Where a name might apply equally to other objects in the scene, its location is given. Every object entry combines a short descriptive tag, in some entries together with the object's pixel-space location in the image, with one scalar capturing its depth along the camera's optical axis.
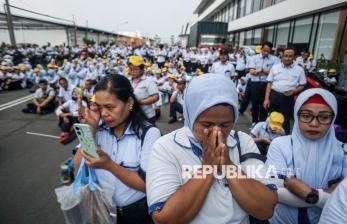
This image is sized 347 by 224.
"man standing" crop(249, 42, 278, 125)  5.66
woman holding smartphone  1.45
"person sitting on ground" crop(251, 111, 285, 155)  3.31
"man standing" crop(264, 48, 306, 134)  4.39
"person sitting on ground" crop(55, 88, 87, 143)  5.70
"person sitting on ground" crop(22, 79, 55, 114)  7.68
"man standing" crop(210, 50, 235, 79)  6.73
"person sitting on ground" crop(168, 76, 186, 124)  6.87
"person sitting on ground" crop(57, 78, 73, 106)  7.42
